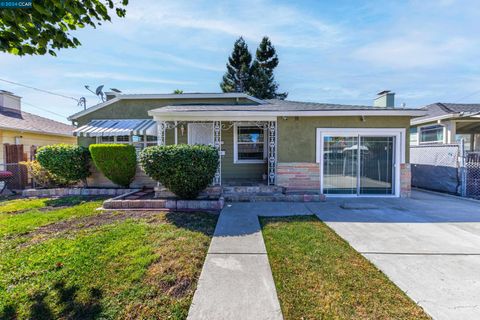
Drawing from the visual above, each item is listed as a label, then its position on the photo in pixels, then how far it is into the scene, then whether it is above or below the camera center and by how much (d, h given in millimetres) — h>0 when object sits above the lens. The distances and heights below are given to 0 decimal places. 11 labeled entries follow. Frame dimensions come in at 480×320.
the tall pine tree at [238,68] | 34000 +12750
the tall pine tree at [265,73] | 33281 +11729
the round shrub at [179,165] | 7844 -330
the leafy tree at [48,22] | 3520 +2135
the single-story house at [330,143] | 9969 +492
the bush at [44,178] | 11922 -1076
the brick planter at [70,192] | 11000 -1661
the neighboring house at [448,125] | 14910 +1972
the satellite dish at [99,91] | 16562 +4572
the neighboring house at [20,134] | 14178 +1660
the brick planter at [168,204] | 8109 -1688
